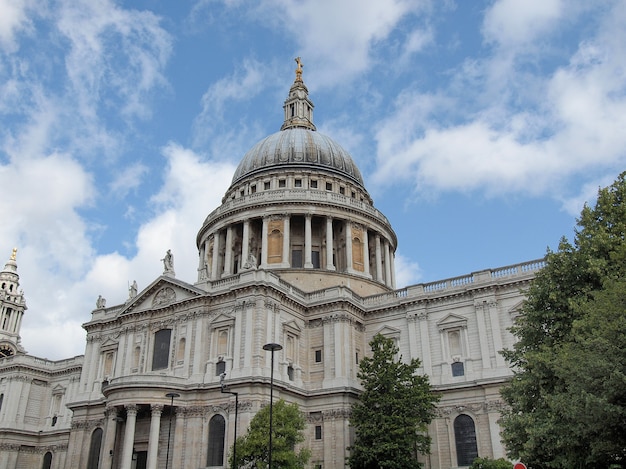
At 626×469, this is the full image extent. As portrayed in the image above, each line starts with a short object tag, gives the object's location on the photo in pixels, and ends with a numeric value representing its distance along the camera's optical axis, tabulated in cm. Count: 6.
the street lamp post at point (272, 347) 2980
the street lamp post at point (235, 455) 3256
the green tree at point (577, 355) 2028
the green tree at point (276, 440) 3438
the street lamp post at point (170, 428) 3825
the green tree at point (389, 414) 3709
